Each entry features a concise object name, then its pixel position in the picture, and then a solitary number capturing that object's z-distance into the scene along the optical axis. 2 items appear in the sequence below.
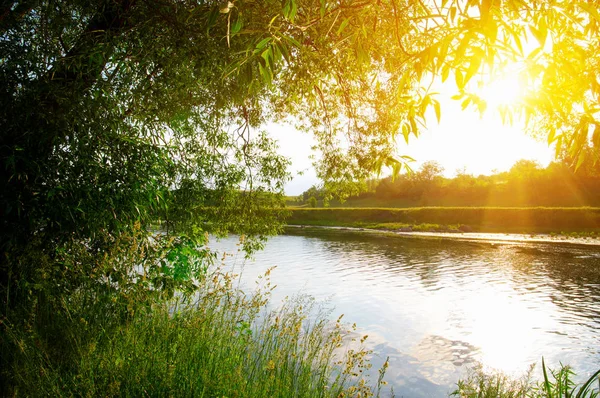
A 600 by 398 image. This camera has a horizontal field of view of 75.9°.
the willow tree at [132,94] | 2.60
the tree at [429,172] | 77.94
